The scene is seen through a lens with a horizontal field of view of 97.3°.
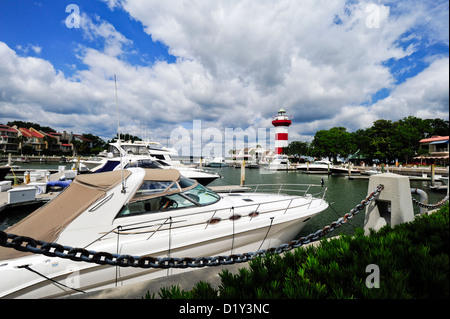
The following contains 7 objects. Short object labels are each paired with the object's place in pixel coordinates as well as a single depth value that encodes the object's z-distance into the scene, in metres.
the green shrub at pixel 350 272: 1.50
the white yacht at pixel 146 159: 13.34
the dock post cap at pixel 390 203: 3.62
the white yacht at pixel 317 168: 43.46
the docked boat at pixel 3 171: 13.86
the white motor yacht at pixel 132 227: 2.89
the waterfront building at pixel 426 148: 43.37
